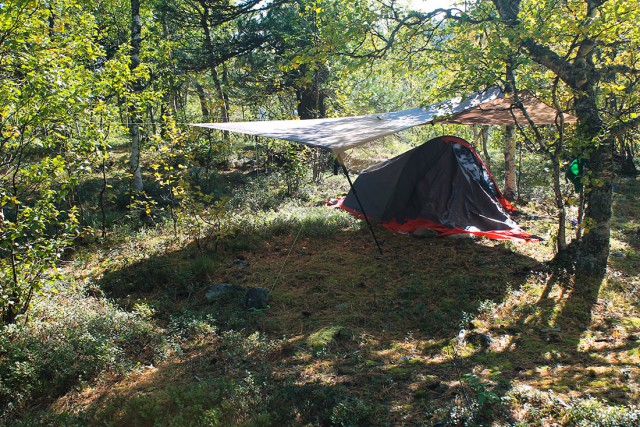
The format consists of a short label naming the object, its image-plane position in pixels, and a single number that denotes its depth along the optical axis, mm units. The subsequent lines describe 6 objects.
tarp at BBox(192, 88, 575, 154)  6133
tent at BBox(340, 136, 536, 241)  7025
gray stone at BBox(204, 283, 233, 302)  5273
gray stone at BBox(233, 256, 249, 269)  6477
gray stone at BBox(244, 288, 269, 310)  5094
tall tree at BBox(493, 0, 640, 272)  4426
